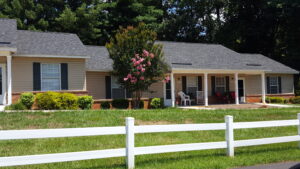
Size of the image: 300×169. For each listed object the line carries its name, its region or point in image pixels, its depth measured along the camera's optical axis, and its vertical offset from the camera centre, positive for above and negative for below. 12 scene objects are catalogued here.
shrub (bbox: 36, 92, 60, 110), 16.70 -0.66
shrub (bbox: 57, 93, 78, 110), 16.98 -0.69
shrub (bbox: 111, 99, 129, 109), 20.85 -1.02
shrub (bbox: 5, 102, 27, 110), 15.73 -0.90
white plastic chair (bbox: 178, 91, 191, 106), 23.76 -0.75
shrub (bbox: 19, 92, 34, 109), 16.62 -0.59
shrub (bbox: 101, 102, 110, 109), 20.64 -1.12
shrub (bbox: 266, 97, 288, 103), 28.12 -1.23
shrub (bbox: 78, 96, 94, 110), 18.08 -0.80
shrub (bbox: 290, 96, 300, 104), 28.71 -1.29
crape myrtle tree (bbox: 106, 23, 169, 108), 19.23 +1.73
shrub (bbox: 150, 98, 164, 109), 21.81 -1.08
